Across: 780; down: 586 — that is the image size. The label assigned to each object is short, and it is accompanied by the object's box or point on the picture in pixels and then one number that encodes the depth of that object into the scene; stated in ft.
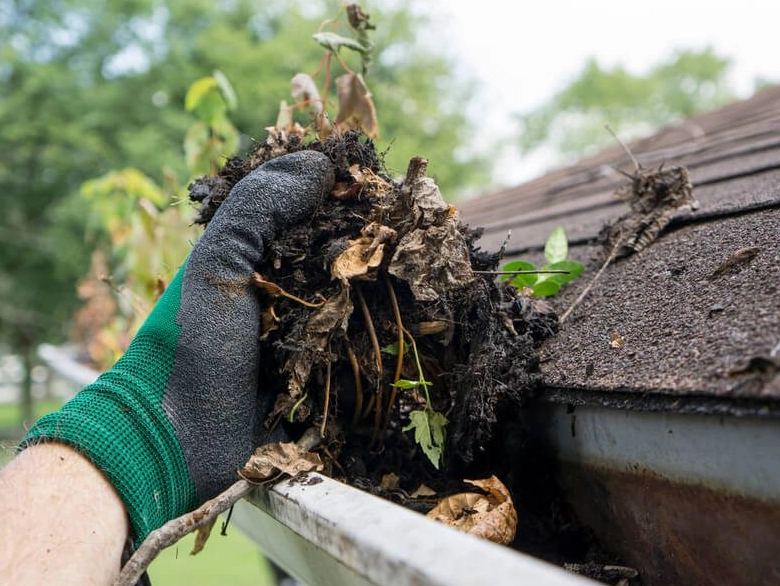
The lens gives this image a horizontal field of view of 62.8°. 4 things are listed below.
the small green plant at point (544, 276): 1.39
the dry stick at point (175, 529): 1.02
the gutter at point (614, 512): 0.65
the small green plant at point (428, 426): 1.14
